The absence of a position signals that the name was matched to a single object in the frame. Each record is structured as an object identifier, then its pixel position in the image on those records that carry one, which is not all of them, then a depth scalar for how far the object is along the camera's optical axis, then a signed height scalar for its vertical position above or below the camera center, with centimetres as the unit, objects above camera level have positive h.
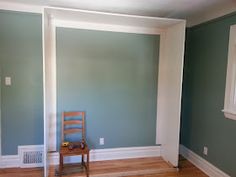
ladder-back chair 271 -84
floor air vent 300 -124
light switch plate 291 -10
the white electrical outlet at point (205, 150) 304 -112
